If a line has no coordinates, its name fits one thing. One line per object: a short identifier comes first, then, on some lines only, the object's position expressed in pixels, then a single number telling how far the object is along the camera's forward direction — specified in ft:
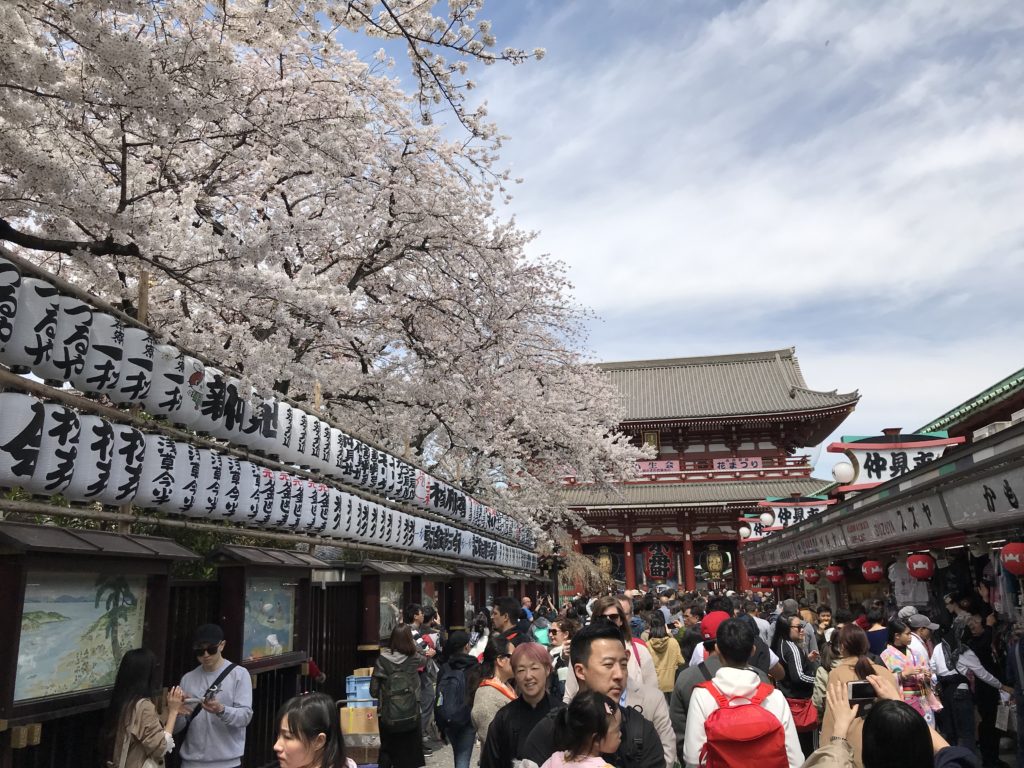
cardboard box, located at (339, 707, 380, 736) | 24.93
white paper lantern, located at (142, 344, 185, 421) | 22.80
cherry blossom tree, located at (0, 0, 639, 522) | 19.25
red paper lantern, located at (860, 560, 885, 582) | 52.06
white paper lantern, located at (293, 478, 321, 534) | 31.71
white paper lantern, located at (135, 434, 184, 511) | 21.86
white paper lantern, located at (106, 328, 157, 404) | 21.38
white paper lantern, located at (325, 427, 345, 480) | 35.24
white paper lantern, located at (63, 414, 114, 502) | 19.16
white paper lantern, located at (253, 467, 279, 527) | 28.53
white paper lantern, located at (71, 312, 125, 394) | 20.02
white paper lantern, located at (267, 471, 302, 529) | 29.86
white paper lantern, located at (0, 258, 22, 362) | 16.88
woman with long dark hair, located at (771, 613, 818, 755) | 22.70
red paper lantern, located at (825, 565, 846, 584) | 61.77
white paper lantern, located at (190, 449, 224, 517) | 24.47
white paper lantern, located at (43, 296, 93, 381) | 18.83
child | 10.07
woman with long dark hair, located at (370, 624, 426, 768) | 23.63
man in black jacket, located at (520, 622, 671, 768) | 11.43
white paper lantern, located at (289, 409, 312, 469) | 31.63
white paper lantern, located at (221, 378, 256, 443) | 26.63
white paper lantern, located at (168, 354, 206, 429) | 24.02
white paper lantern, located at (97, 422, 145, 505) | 20.40
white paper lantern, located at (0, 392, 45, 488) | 16.75
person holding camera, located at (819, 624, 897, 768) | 16.66
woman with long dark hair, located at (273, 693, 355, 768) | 10.33
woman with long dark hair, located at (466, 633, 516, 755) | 17.63
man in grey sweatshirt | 18.04
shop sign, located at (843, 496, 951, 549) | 33.37
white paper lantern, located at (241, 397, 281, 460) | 28.07
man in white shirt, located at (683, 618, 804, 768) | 13.19
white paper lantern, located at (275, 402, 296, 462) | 30.35
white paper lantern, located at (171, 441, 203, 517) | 23.39
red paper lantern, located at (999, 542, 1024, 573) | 28.27
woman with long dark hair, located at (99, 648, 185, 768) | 14.83
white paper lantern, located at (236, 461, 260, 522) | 27.04
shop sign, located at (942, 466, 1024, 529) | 25.48
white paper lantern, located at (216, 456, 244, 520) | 25.89
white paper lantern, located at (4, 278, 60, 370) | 17.54
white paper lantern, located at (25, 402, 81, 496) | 17.81
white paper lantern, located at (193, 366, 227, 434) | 25.25
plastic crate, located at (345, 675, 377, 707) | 27.17
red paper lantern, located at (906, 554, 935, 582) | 42.27
